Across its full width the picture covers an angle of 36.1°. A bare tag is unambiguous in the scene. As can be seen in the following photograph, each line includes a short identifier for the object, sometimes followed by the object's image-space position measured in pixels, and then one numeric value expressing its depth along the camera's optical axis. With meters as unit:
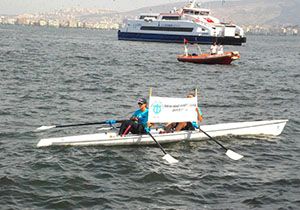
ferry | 79.56
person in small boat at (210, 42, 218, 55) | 44.61
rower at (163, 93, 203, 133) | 15.84
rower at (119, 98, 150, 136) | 14.99
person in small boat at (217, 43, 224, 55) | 44.05
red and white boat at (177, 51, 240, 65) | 43.16
